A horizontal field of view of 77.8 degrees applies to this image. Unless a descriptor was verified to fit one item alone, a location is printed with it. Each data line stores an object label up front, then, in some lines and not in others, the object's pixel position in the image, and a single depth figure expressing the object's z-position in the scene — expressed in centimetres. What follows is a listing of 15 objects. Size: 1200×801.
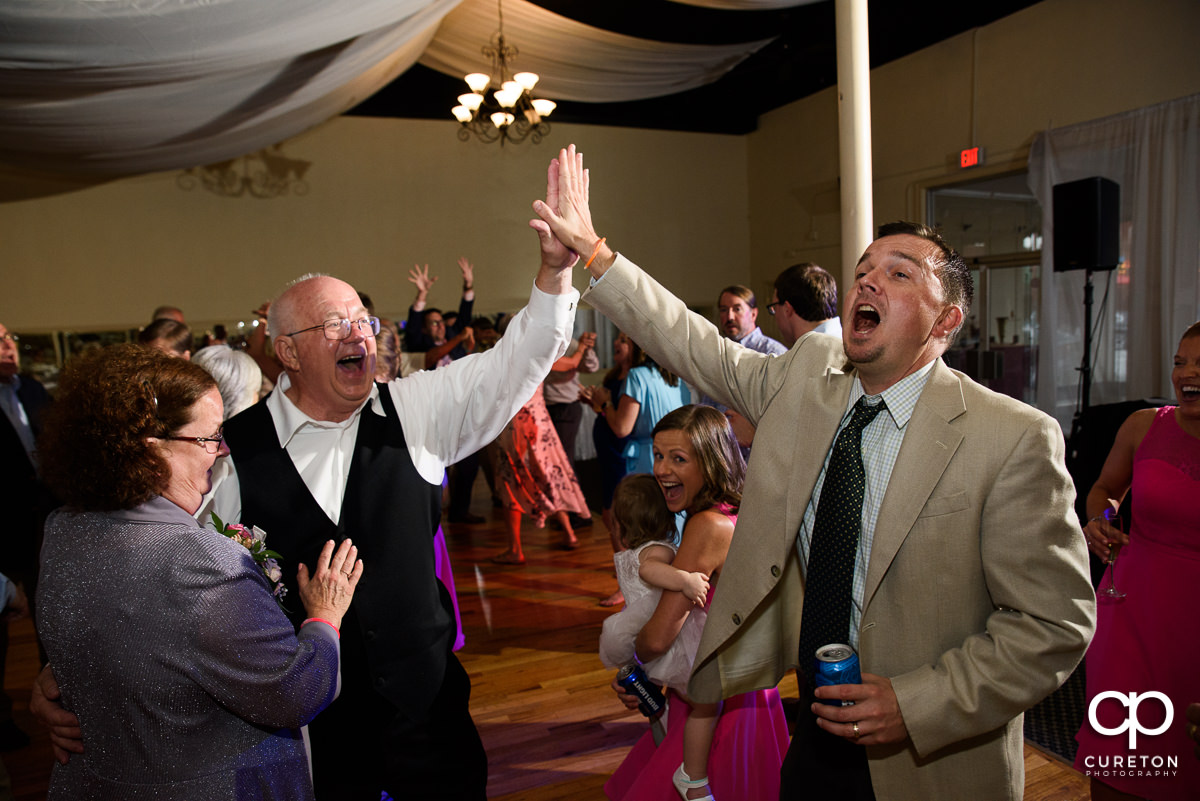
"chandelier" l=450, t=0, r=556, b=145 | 605
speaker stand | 495
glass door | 700
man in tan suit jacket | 111
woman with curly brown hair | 115
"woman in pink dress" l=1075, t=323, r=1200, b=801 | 190
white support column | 322
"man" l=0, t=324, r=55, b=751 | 294
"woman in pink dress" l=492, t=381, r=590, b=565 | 480
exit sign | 680
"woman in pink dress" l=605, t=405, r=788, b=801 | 194
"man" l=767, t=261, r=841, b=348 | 301
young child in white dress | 200
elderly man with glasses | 152
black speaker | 476
